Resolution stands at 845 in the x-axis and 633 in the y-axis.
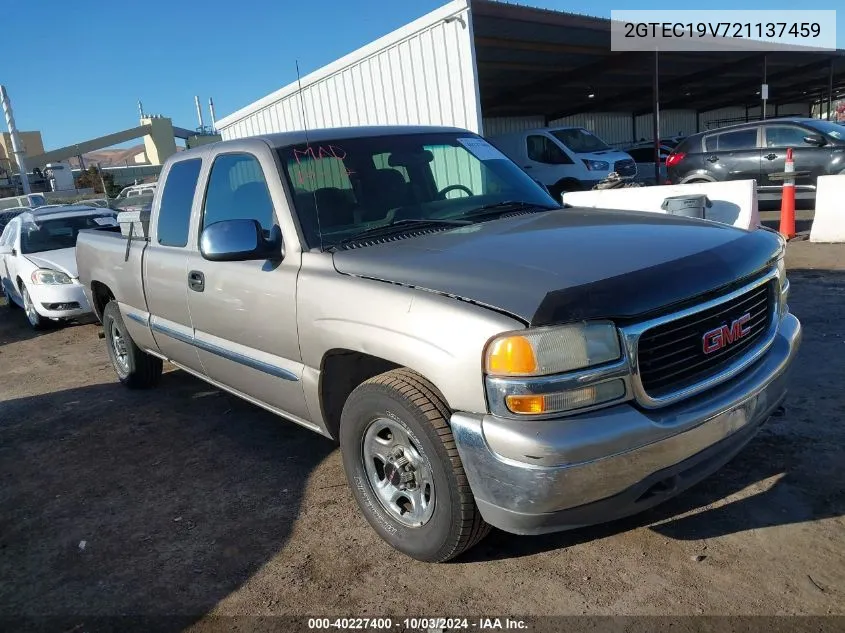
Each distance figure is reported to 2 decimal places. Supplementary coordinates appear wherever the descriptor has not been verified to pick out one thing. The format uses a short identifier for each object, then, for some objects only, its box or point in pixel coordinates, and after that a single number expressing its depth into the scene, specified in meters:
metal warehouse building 10.45
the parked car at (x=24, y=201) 26.73
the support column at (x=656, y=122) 16.53
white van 15.04
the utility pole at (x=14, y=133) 43.37
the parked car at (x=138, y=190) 23.55
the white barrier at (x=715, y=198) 7.71
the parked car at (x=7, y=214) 18.82
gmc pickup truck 2.15
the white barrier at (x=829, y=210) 8.52
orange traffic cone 9.24
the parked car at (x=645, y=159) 21.00
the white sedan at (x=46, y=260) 8.19
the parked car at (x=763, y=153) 11.45
